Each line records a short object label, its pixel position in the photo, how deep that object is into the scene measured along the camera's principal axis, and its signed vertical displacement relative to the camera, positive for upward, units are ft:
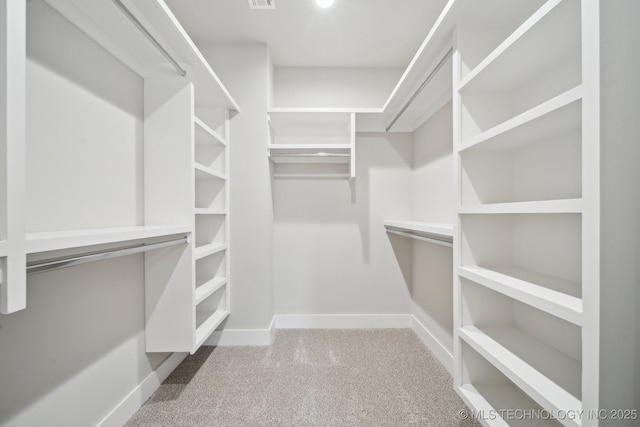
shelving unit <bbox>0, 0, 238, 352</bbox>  1.93 +0.68
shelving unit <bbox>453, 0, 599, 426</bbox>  2.24 -0.09
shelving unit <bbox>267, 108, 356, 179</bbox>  6.78 +2.17
